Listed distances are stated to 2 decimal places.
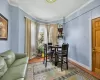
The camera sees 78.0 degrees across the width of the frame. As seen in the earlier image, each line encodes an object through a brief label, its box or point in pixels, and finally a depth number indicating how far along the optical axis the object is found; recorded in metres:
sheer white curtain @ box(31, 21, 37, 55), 4.26
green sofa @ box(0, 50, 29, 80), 1.16
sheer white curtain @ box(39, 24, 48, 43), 4.92
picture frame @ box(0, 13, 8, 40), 2.01
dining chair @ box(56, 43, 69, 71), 2.73
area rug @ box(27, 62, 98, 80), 2.06
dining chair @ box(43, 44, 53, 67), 3.19
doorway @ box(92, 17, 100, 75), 2.29
